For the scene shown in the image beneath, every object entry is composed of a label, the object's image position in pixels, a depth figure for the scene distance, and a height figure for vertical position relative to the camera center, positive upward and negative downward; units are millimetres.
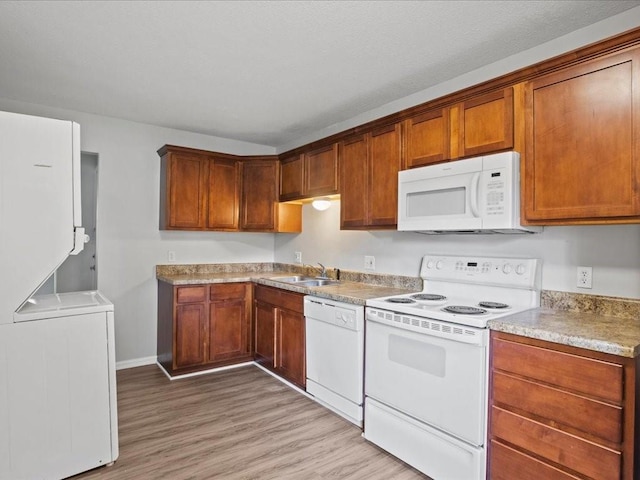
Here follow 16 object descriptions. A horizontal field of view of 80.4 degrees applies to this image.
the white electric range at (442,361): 1867 -674
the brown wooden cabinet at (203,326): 3488 -841
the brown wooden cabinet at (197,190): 3760 +497
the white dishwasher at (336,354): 2570 -842
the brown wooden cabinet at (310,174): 3379 +629
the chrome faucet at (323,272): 3854 -340
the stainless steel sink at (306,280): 3702 -423
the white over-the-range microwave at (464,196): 2072 +262
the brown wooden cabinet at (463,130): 2131 +679
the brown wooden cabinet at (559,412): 1441 -725
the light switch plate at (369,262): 3396 -213
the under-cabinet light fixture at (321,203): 3770 +354
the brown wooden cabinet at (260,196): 4191 +471
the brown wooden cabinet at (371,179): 2795 +475
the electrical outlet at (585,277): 2042 -206
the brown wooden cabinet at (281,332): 3143 -843
